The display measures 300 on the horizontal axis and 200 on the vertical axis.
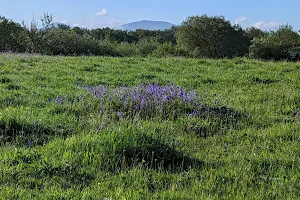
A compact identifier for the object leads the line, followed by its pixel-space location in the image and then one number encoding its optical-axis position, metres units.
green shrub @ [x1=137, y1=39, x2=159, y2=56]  61.16
